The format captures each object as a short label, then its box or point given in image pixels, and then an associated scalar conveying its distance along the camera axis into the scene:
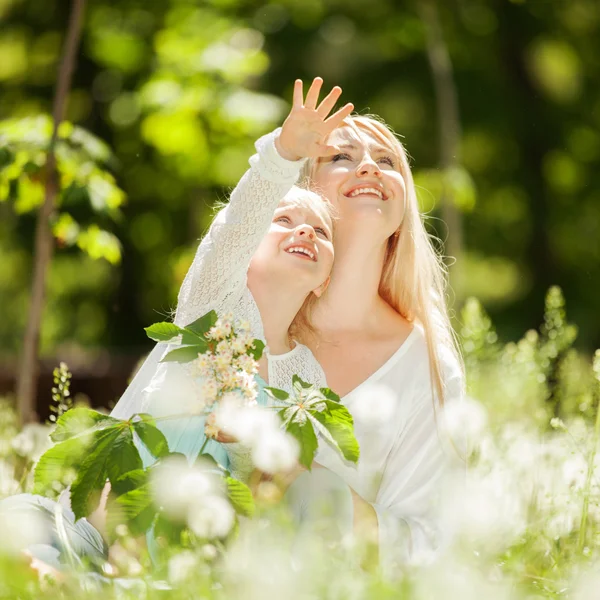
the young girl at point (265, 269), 5.41
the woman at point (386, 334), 5.64
